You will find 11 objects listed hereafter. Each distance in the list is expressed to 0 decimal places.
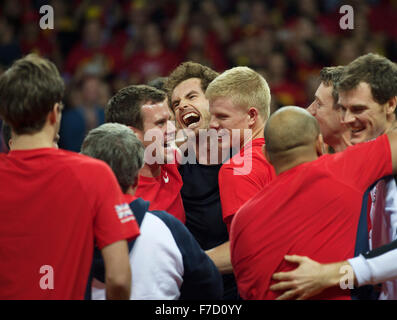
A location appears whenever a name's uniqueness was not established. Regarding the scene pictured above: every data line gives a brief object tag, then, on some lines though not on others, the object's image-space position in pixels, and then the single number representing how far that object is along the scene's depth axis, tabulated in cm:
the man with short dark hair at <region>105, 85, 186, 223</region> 582
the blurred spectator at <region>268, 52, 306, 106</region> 1427
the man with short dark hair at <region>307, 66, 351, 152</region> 602
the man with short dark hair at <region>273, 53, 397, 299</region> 482
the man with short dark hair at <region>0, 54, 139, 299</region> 391
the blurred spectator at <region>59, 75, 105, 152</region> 1285
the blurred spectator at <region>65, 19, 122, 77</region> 1563
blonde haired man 551
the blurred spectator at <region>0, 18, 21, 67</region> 1519
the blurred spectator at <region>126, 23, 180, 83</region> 1512
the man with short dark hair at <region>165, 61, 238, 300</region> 602
